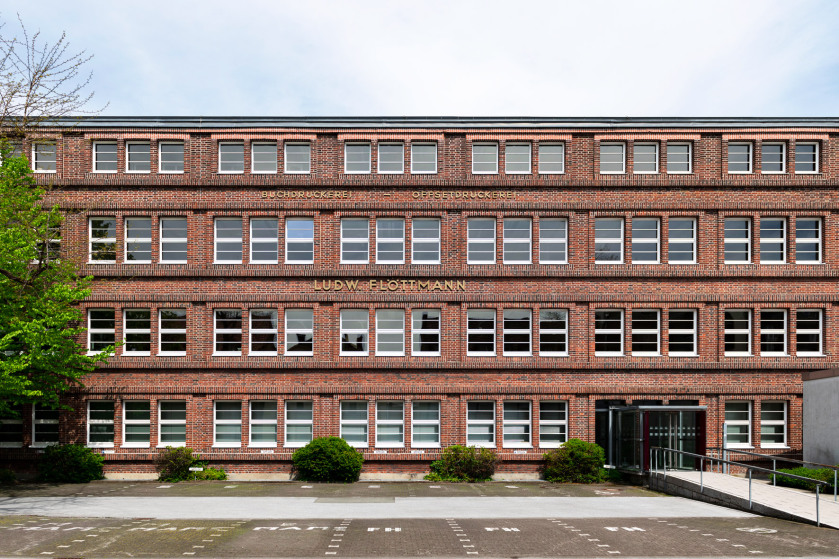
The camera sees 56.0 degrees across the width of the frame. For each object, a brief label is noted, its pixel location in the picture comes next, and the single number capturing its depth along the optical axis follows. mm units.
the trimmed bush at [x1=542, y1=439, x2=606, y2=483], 26891
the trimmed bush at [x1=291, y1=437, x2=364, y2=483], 26469
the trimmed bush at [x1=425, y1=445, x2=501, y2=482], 27250
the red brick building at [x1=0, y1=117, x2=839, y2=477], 28281
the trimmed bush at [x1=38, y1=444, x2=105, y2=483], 26781
